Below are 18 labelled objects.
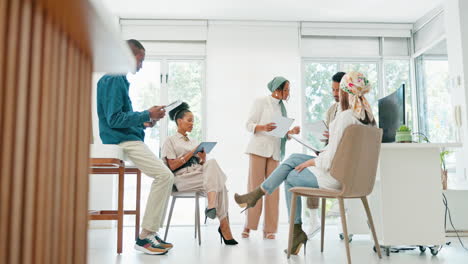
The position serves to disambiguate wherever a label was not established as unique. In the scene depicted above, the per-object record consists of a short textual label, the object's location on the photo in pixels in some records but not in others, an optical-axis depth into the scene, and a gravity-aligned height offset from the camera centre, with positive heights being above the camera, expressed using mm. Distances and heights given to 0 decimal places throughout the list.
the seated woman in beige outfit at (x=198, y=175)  3332 -115
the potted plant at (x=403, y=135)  2957 +180
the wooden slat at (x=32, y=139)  664 +31
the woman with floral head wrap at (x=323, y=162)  2479 -8
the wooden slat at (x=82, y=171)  862 -25
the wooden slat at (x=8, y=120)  613 +55
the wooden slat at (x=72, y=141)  820 +35
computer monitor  3195 +377
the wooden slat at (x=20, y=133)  636 +38
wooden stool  2790 -137
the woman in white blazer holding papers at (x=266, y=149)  3902 +104
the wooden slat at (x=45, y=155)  692 +7
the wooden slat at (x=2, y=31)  603 +178
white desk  2842 -226
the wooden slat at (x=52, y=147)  721 +20
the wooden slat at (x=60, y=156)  756 +6
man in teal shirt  2904 +148
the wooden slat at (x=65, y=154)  785 +10
